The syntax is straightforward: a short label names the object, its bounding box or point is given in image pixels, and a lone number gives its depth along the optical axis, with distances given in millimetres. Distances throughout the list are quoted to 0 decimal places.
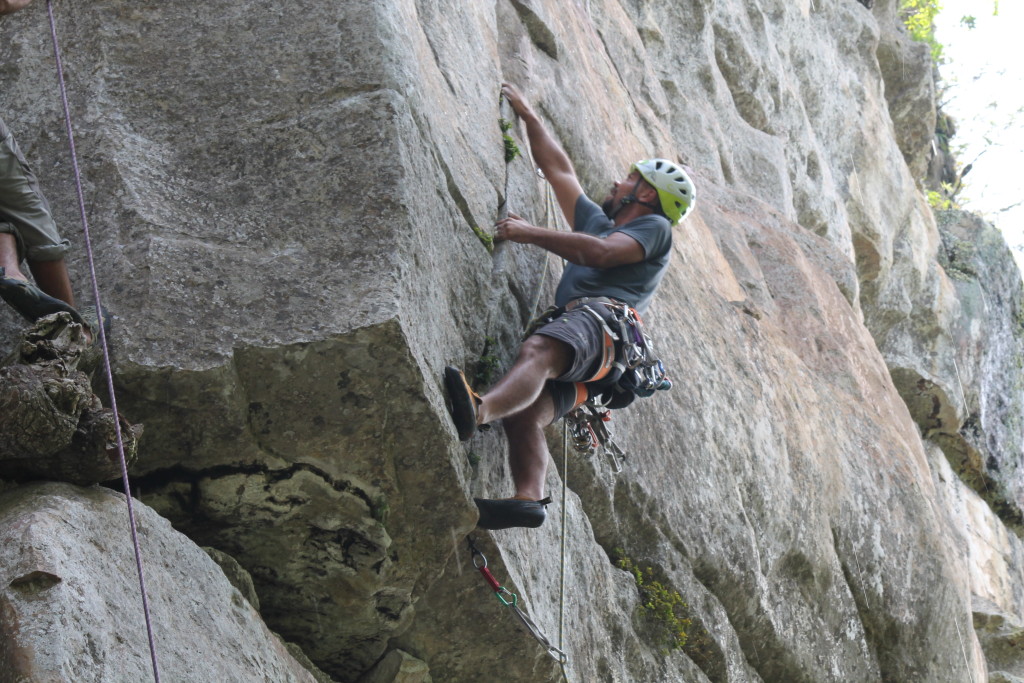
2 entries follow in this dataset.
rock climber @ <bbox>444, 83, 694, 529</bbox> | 10562
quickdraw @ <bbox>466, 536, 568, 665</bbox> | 10844
